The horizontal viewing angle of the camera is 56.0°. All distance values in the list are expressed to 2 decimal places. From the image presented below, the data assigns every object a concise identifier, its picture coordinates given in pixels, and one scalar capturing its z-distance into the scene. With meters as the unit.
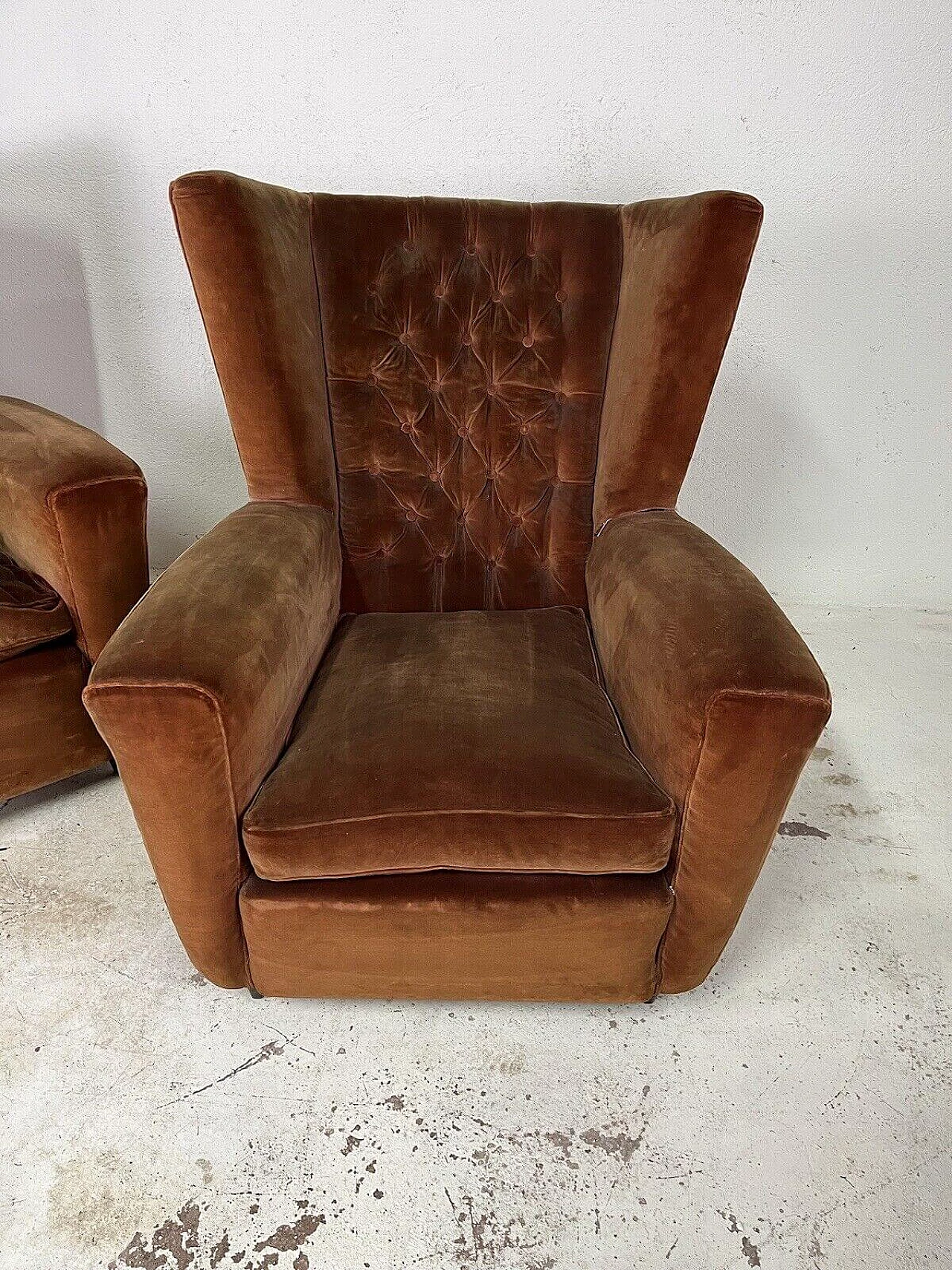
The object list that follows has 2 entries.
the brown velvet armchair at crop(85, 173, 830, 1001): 1.06
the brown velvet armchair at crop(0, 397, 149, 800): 1.44
